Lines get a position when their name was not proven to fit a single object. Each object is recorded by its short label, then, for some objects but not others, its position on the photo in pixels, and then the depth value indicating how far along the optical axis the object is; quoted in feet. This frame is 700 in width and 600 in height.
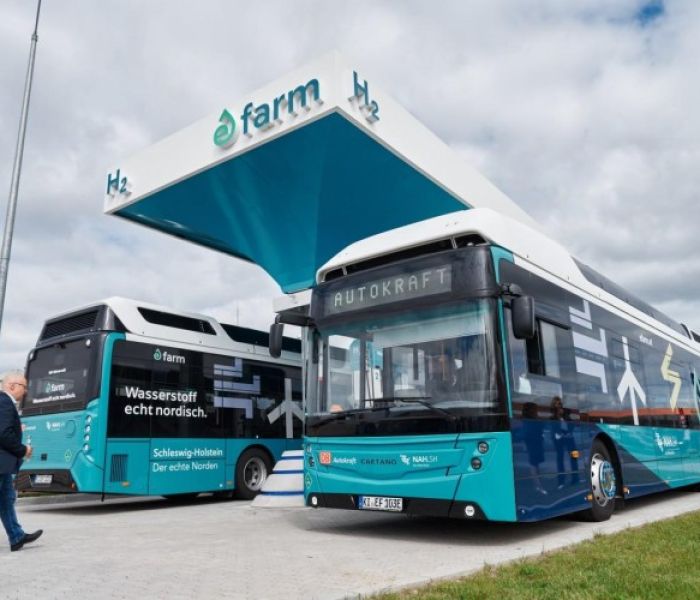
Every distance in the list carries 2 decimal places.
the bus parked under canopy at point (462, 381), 21.62
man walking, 21.35
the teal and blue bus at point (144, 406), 36.47
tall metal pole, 46.71
